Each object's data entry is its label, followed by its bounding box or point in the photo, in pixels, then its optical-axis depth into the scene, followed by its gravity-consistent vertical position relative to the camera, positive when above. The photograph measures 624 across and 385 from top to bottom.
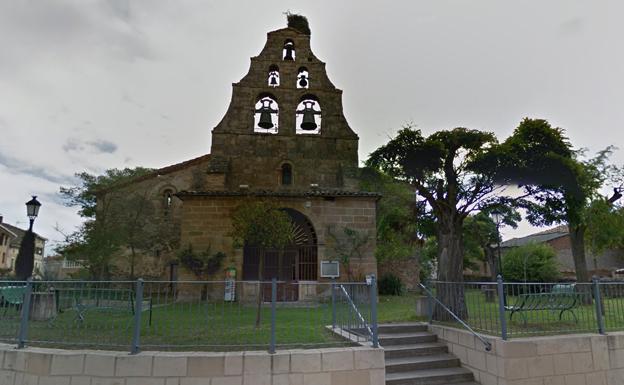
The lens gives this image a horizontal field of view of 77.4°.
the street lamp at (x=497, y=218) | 15.83 +2.37
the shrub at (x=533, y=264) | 26.20 +0.88
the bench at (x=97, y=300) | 6.52 -0.43
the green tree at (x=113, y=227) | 18.41 +2.47
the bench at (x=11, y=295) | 7.08 -0.39
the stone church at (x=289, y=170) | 15.74 +4.75
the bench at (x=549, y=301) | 7.14 -0.43
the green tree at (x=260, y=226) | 9.22 +1.17
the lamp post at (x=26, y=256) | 12.40 +0.59
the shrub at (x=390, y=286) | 19.88 -0.47
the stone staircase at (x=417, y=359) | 6.45 -1.44
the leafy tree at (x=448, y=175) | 9.38 +2.50
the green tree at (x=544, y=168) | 9.16 +2.54
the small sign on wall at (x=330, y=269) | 15.51 +0.29
